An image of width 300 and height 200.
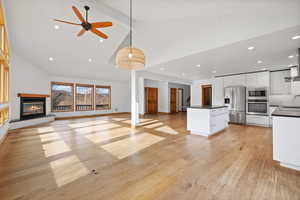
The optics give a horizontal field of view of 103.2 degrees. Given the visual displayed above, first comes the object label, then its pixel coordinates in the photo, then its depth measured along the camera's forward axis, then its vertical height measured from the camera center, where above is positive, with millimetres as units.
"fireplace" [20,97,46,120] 4988 -335
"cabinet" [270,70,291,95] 4574 +646
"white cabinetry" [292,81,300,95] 4280 +436
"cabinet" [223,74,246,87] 5290 +924
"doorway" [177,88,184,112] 10242 -3
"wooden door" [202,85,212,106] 7962 +364
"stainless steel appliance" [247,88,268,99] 4758 +286
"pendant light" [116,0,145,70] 2283 +848
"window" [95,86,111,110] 8336 +147
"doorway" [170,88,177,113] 9675 -3
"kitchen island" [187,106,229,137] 3547 -634
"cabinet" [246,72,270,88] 4785 +860
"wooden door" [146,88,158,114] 9485 -2
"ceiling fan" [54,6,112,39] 2540 +1637
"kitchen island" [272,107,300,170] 1838 -623
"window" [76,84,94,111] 7589 +199
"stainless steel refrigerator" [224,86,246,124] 5156 -138
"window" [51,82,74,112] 6754 +179
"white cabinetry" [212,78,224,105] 5943 +417
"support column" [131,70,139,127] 5032 -23
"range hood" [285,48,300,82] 4362 +1086
